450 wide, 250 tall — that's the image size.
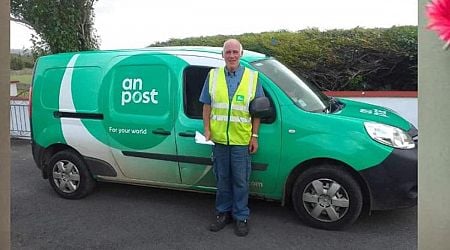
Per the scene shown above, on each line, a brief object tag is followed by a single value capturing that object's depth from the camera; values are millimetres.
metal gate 10617
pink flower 1576
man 4477
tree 10523
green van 4477
